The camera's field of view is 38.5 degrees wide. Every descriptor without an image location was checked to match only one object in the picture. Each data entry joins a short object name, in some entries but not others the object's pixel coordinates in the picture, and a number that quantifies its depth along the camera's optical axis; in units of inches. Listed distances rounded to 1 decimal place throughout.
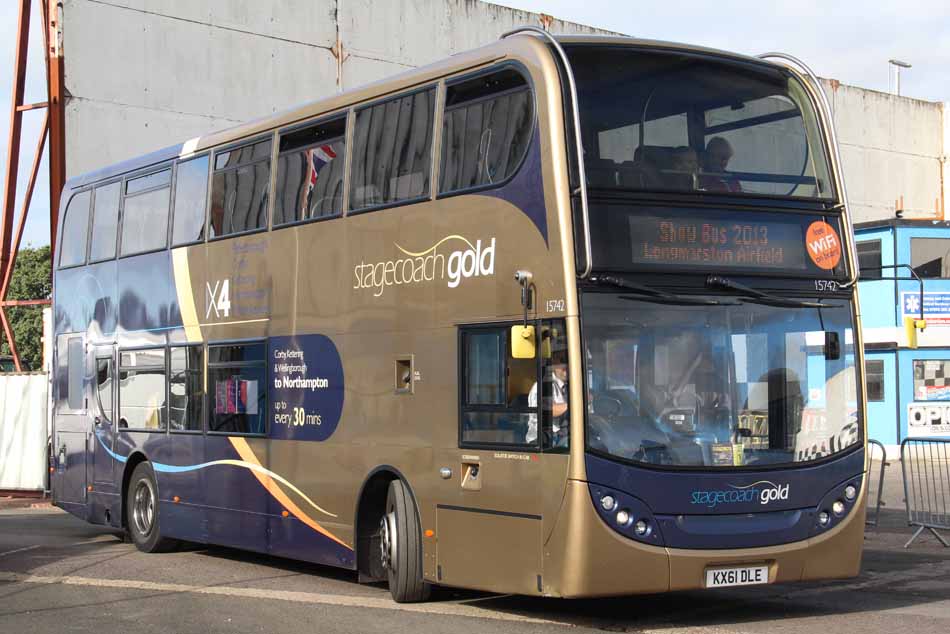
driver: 378.9
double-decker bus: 380.5
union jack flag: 504.4
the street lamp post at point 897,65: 2037.4
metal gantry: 1116.5
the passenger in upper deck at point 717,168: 399.9
